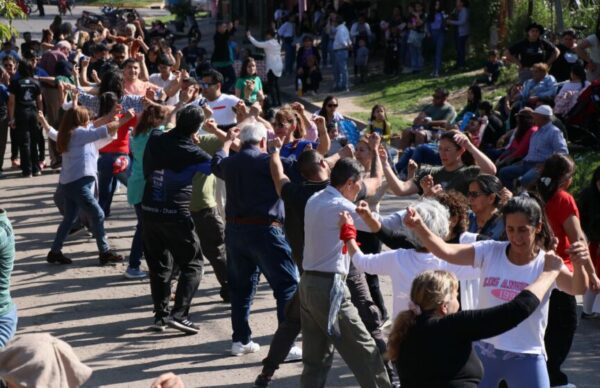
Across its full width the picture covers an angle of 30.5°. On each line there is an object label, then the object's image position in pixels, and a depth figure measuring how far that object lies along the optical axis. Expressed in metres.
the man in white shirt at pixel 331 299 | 7.08
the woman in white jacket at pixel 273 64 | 22.45
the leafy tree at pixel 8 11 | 10.52
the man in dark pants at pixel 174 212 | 9.03
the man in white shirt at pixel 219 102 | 12.44
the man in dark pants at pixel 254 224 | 8.38
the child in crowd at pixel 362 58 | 25.77
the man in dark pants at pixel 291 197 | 7.71
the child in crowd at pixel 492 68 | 20.67
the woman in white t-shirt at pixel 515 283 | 6.04
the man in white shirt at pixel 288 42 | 28.81
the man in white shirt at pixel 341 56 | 24.73
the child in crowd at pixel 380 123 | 14.30
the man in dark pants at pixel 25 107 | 16.47
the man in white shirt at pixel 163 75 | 14.96
